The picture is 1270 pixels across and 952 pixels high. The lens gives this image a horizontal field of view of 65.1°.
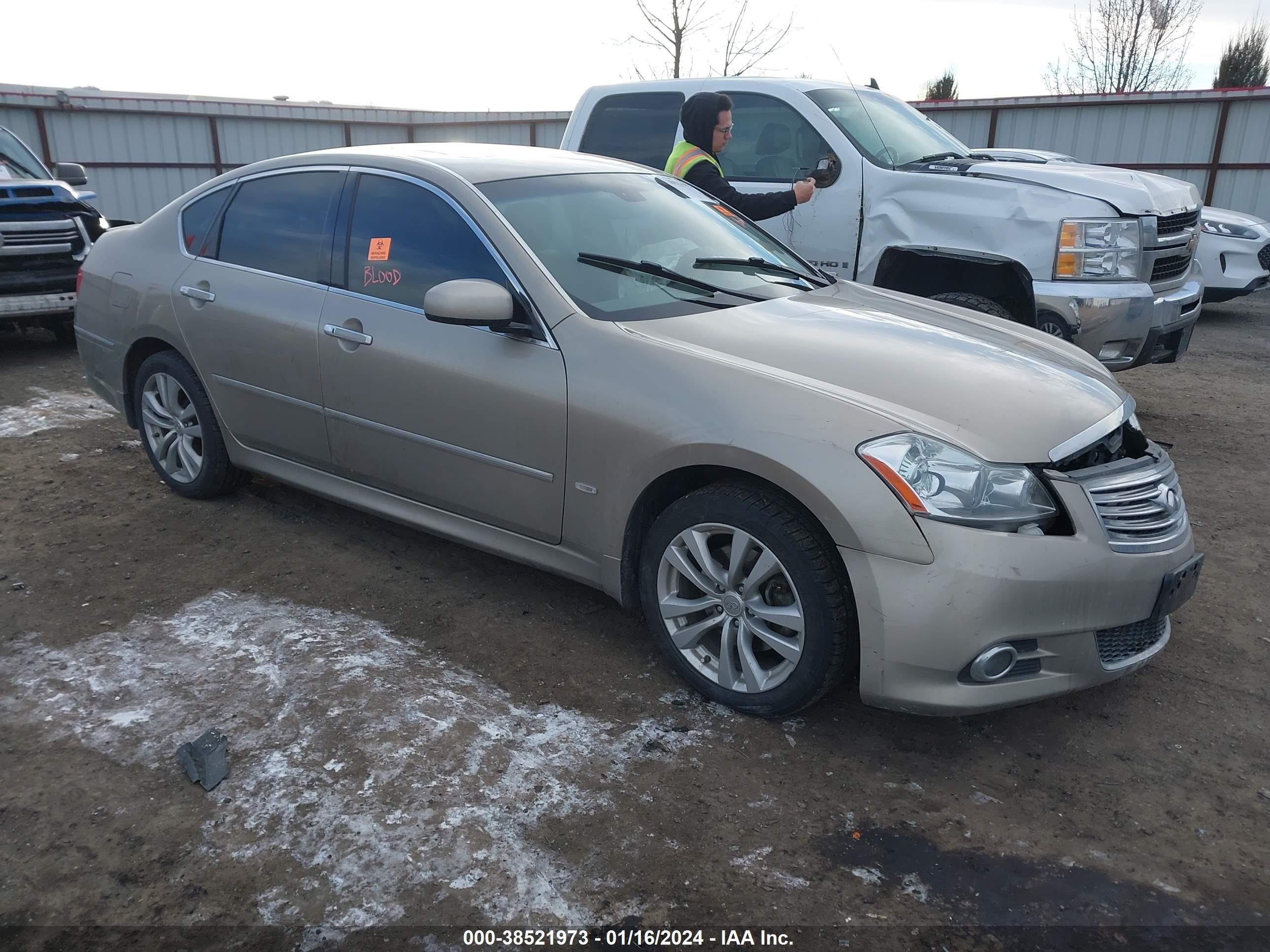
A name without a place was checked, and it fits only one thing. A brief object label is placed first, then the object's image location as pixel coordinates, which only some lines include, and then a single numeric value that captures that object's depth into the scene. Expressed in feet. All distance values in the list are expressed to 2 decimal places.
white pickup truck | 18.26
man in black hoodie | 18.61
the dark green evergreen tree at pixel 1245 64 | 71.56
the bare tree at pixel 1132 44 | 94.48
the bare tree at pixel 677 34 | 73.41
